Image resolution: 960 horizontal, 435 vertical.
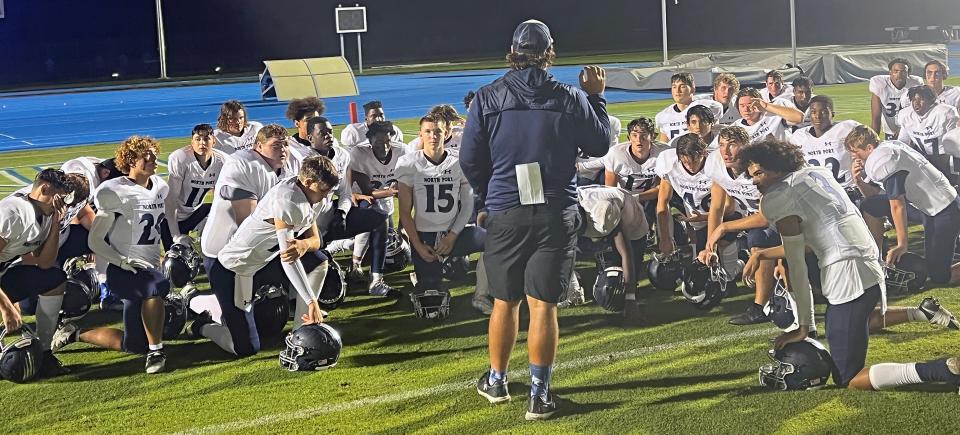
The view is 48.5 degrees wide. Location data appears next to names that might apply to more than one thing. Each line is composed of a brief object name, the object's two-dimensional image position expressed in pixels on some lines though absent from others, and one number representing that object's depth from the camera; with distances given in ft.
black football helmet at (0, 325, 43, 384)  20.22
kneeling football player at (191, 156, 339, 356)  20.12
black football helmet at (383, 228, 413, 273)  28.68
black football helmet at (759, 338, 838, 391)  17.97
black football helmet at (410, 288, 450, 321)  24.39
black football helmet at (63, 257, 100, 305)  25.09
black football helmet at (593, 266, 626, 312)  23.62
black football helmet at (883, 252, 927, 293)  24.62
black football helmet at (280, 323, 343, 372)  20.34
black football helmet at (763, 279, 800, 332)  22.22
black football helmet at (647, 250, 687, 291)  25.39
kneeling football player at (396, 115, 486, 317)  25.80
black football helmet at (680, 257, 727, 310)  24.07
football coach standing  17.17
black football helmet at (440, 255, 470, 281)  28.60
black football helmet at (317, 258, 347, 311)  24.38
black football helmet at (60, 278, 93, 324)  23.61
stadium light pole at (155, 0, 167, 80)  108.68
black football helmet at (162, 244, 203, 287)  25.13
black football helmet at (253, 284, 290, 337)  22.79
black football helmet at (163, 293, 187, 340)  23.09
